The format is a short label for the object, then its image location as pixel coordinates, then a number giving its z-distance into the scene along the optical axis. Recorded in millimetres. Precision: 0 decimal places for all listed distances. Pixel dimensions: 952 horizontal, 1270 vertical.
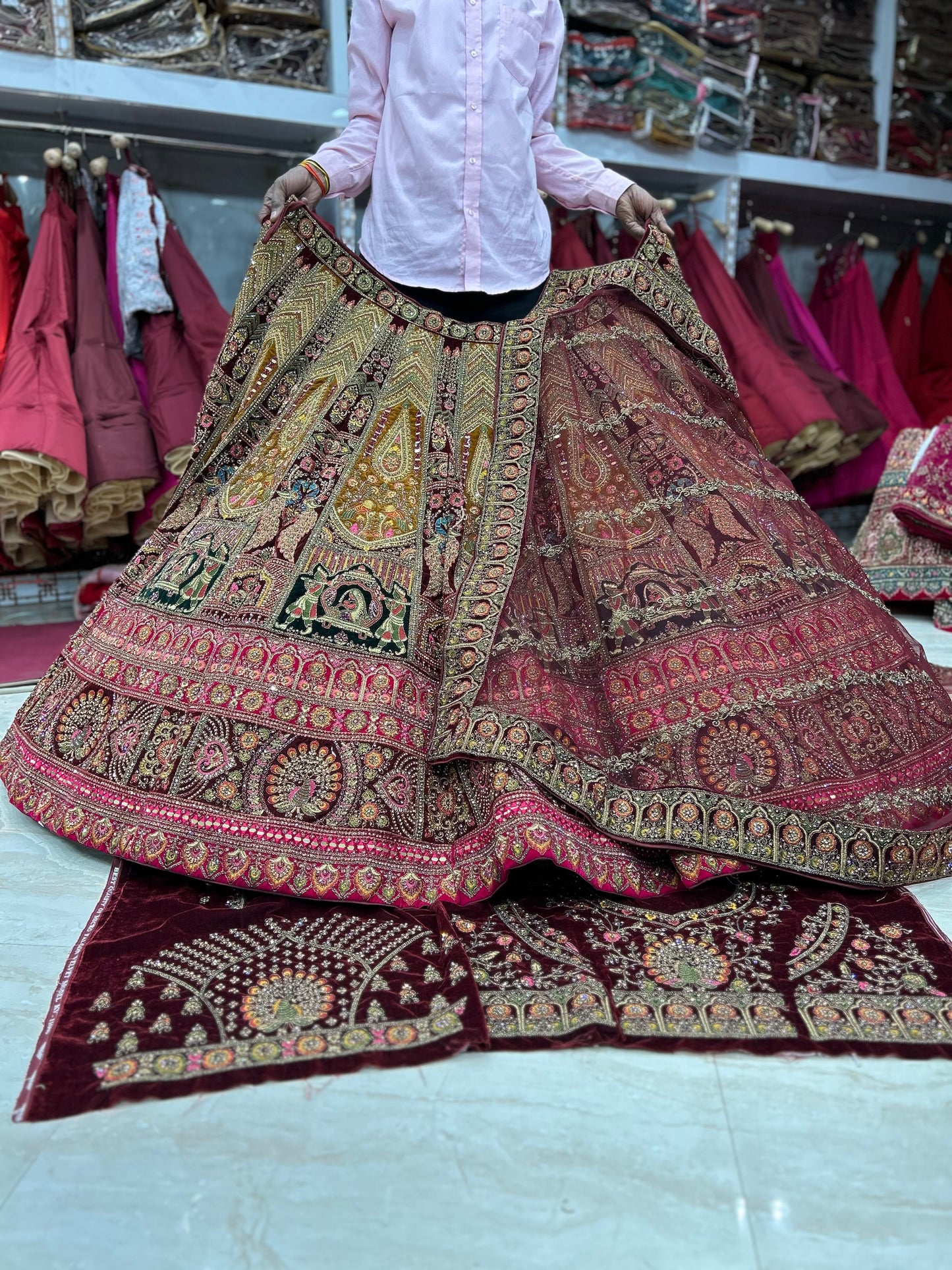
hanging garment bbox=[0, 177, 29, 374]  2959
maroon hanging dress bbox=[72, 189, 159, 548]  2922
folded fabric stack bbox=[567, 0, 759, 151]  3666
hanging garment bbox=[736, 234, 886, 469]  3904
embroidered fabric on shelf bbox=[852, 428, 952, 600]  3125
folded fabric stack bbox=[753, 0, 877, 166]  4113
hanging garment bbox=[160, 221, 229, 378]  3072
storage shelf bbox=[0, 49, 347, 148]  2910
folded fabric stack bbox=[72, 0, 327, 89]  3006
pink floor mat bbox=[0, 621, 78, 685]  2600
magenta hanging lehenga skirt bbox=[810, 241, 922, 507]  4168
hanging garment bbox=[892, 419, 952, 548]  3080
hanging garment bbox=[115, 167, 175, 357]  3025
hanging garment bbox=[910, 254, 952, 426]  4363
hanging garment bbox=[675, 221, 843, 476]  3697
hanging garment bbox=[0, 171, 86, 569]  2781
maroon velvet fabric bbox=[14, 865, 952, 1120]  995
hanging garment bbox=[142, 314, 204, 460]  3012
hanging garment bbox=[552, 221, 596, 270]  3541
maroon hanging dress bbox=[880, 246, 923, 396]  4484
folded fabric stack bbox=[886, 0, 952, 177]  4395
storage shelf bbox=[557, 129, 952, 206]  3723
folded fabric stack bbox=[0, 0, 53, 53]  2857
